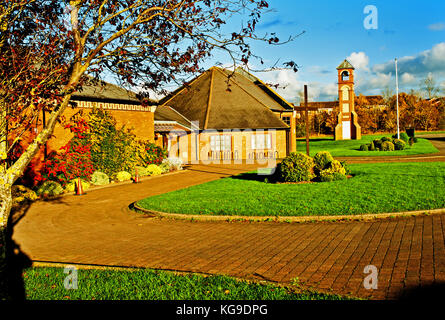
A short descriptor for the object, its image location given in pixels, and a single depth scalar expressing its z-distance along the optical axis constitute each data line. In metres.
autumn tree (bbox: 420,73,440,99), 87.74
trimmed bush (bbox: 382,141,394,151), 34.75
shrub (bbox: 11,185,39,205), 14.69
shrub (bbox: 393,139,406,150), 34.97
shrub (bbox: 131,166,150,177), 21.56
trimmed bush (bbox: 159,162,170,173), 23.95
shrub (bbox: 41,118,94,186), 17.16
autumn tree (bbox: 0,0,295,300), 5.33
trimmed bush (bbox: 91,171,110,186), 18.70
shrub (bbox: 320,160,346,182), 15.97
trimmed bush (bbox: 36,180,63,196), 16.05
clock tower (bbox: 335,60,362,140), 61.47
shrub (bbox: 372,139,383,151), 35.83
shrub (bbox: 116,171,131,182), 20.32
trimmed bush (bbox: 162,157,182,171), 24.69
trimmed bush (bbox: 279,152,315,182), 16.31
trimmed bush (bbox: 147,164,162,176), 22.64
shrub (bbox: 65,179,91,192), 17.19
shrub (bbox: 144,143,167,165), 23.88
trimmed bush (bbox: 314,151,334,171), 17.06
